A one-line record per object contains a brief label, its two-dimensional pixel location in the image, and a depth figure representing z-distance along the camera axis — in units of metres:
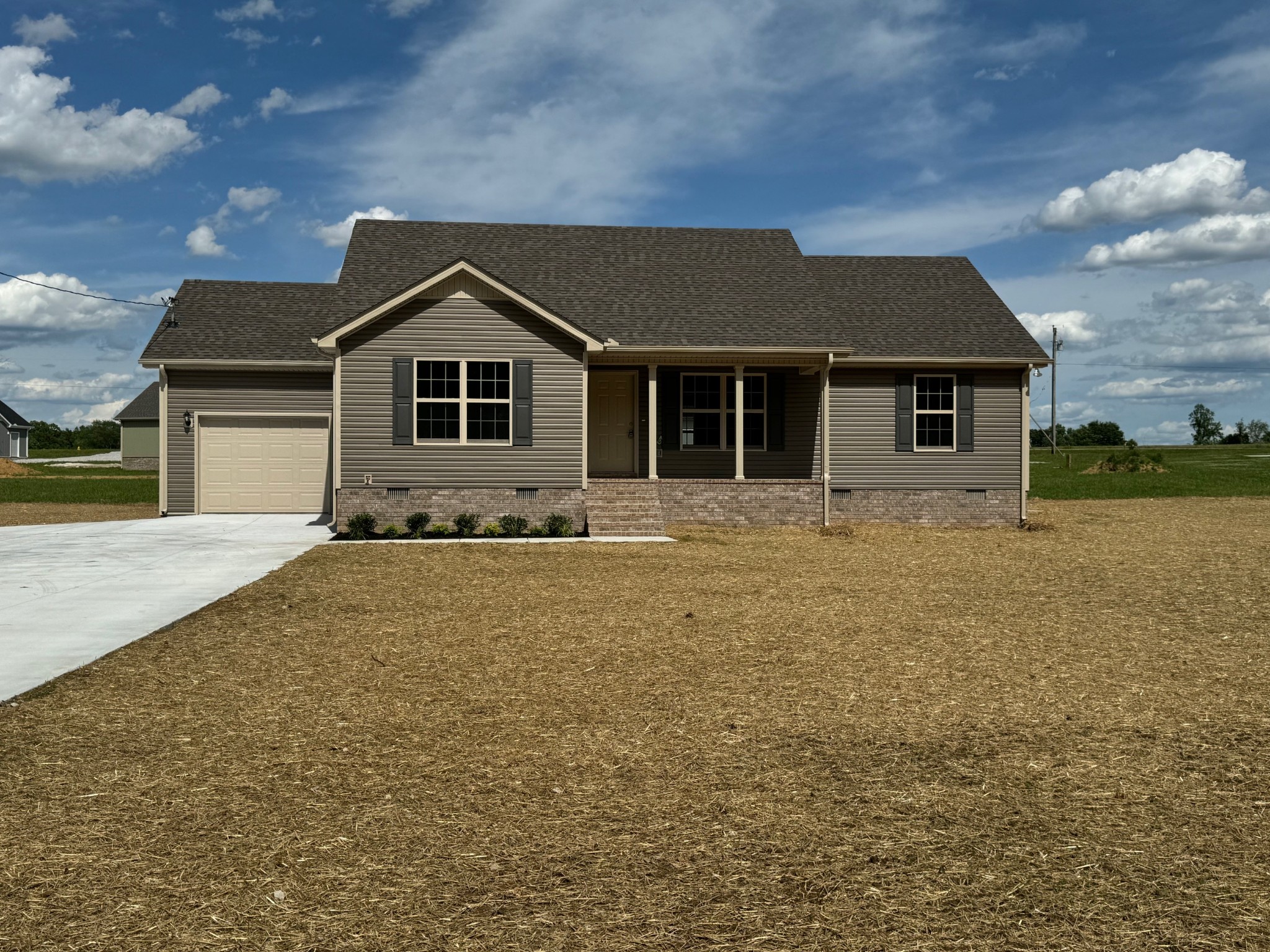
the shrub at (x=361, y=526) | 17.89
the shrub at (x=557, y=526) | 18.36
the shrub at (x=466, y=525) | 18.44
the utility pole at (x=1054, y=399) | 57.38
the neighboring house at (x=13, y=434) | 78.25
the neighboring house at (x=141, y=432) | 54.22
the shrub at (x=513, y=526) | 18.34
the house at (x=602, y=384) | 18.81
